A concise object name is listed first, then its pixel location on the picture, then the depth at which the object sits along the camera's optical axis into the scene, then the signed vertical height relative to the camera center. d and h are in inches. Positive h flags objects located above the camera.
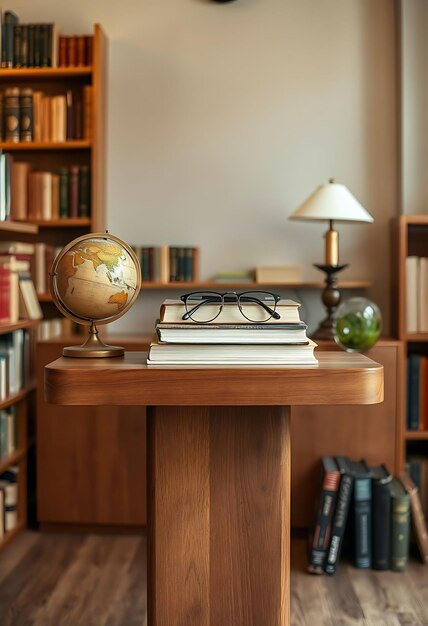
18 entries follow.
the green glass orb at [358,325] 121.0 -1.7
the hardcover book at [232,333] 59.6 -1.5
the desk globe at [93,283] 63.6 +2.5
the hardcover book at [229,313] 60.3 +0.0
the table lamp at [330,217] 126.3 +15.8
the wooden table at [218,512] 64.9 -16.6
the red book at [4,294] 120.4 +2.8
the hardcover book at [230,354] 59.2 -3.1
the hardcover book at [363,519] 116.6 -30.8
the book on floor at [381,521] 116.7 -31.3
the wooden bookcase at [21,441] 123.8 -21.8
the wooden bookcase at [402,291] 128.5 +3.8
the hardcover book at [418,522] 119.9 -32.4
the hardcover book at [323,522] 114.8 -31.1
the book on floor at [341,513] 115.1 -29.8
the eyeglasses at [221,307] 60.7 +0.5
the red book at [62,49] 140.4 +47.6
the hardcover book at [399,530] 116.8 -32.6
